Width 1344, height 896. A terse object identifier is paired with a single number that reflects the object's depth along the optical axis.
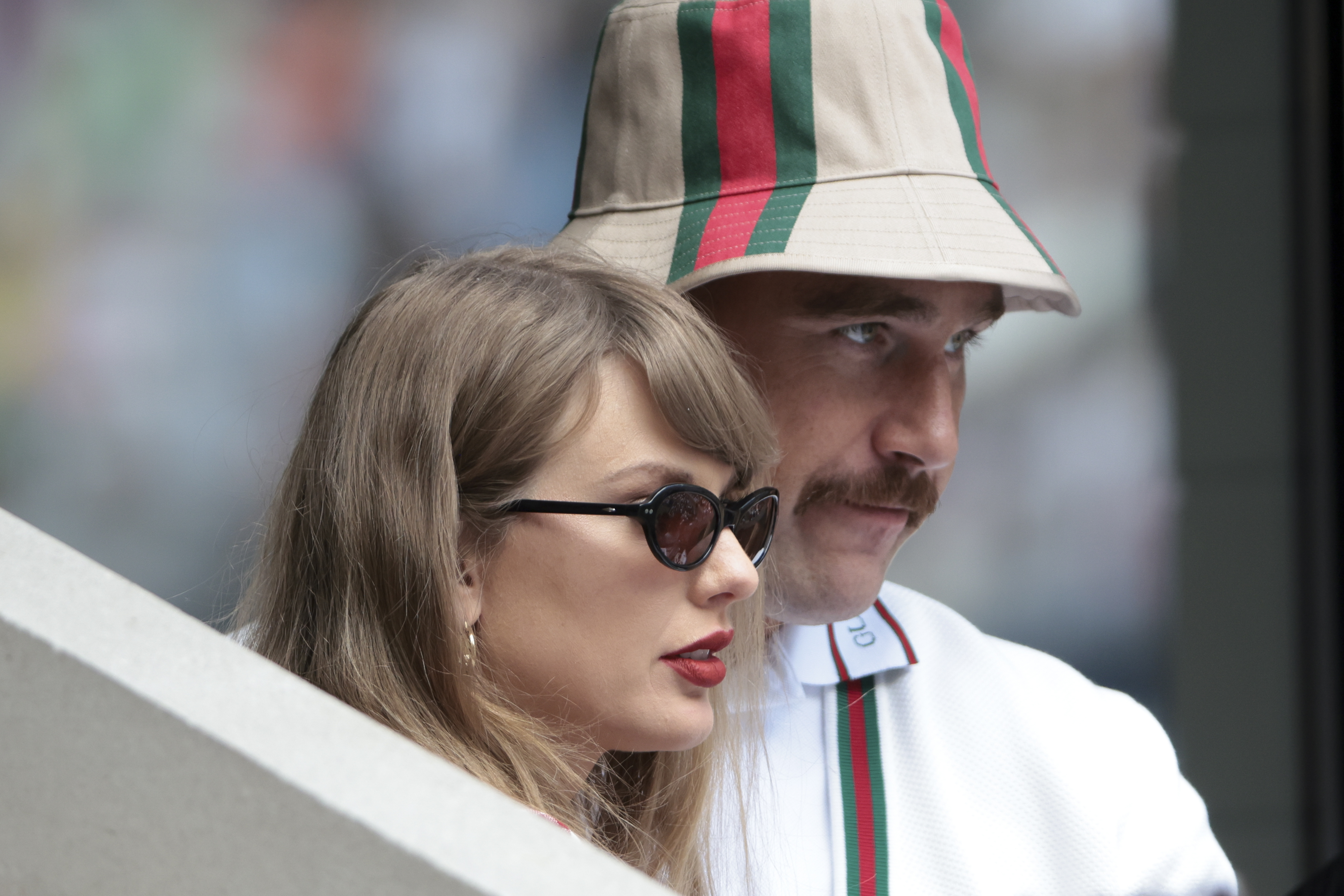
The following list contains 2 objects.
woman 7.22
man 7.38
